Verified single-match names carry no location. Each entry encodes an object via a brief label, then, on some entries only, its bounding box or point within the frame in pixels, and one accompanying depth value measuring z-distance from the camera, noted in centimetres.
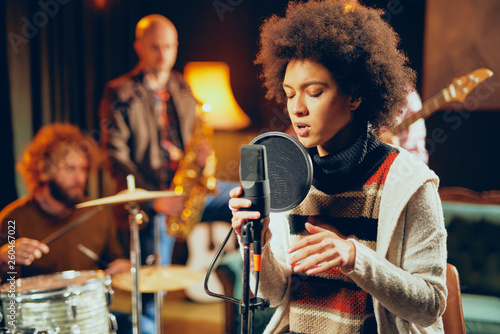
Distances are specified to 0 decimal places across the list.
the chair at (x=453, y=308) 147
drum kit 198
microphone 95
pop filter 108
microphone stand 97
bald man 363
